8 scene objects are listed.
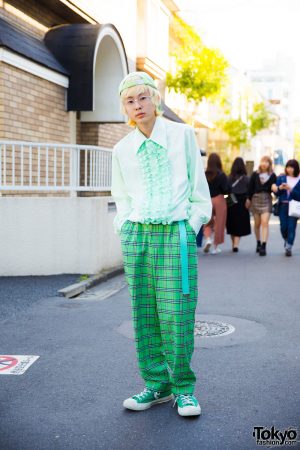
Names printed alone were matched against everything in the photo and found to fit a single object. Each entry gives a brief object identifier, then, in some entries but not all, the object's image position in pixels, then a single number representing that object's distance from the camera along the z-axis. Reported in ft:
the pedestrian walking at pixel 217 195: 41.63
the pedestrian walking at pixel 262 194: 40.91
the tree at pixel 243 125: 140.05
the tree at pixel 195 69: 78.07
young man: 11.76
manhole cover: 19.17
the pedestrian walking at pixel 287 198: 38.96
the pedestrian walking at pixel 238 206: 43.04
